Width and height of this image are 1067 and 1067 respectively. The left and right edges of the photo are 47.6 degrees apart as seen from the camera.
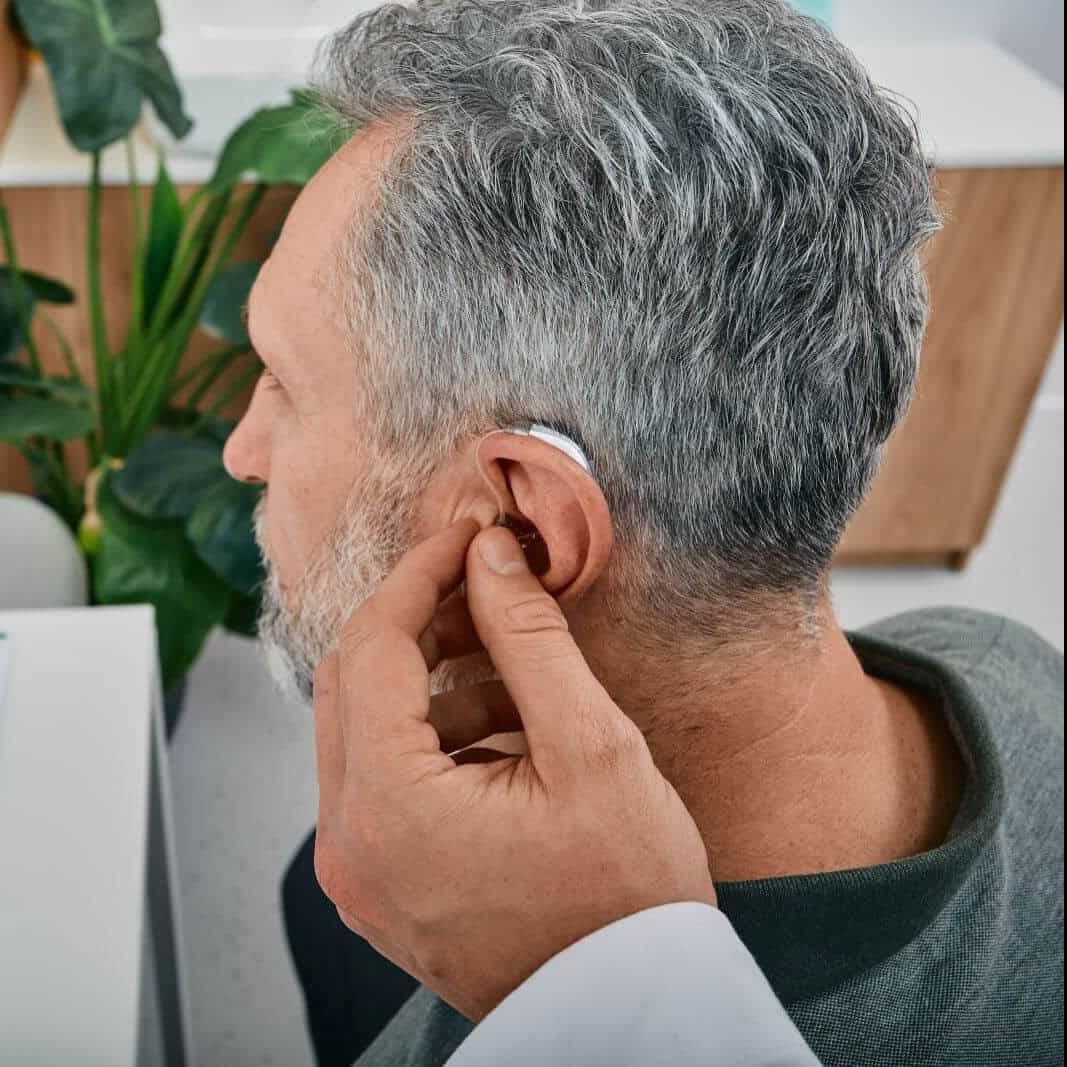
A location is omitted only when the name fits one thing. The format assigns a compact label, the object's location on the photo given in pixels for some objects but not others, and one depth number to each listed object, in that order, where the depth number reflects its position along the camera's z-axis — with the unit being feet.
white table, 2.40
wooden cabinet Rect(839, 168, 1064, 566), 6.27
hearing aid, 2.24
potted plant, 4.98
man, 2.24
